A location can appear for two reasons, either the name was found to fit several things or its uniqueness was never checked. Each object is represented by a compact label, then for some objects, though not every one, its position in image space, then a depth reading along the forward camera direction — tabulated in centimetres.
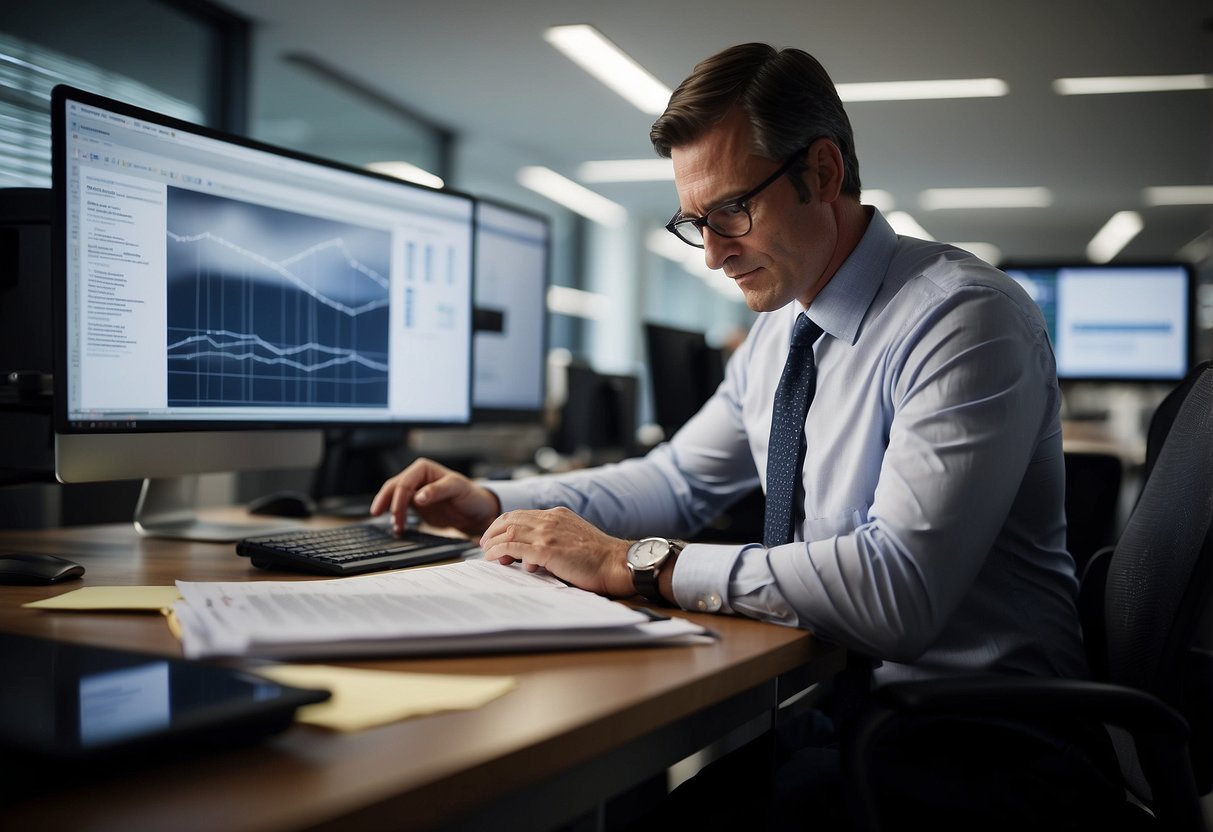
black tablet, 49
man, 89
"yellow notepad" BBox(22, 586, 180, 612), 88
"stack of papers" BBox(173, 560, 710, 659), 69
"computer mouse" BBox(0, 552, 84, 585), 101
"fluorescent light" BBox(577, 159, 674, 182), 719
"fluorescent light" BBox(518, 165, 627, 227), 753
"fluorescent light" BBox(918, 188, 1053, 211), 782
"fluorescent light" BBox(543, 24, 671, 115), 479
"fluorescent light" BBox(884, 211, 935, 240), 895
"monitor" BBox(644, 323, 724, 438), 259
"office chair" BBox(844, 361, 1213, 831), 75
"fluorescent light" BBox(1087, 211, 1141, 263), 864
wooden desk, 46
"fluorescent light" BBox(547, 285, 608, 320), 823
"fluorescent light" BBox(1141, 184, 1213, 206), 738
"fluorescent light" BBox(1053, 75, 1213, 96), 509
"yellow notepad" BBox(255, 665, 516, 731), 58
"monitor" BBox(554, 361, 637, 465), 324
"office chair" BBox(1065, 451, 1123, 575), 195
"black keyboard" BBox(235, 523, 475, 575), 108
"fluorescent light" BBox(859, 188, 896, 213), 782
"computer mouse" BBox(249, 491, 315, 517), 166
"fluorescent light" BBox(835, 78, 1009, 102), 524
